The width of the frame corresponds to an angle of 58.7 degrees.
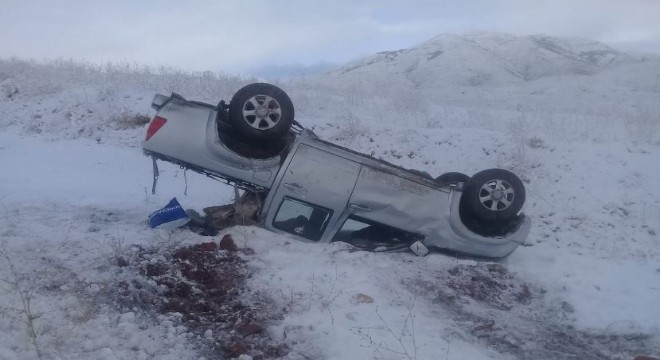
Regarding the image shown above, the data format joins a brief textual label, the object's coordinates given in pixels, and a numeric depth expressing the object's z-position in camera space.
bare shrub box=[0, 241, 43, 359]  4.06
